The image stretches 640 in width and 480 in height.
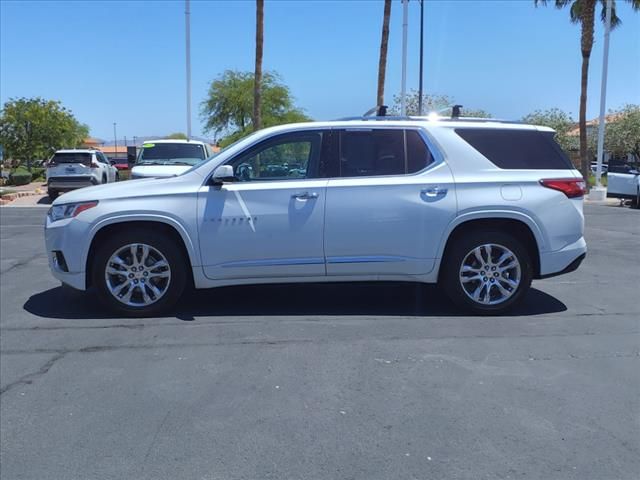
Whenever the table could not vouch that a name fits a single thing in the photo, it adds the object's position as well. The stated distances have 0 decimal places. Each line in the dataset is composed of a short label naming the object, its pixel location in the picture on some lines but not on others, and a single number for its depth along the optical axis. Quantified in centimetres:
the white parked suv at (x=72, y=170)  2038
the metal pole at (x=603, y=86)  2497
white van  1479
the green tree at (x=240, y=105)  3844
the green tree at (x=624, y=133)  4941
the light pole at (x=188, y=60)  2788
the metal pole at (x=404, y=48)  2688
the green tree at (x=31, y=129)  4084
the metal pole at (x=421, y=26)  3303
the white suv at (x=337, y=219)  568
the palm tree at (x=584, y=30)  2852
